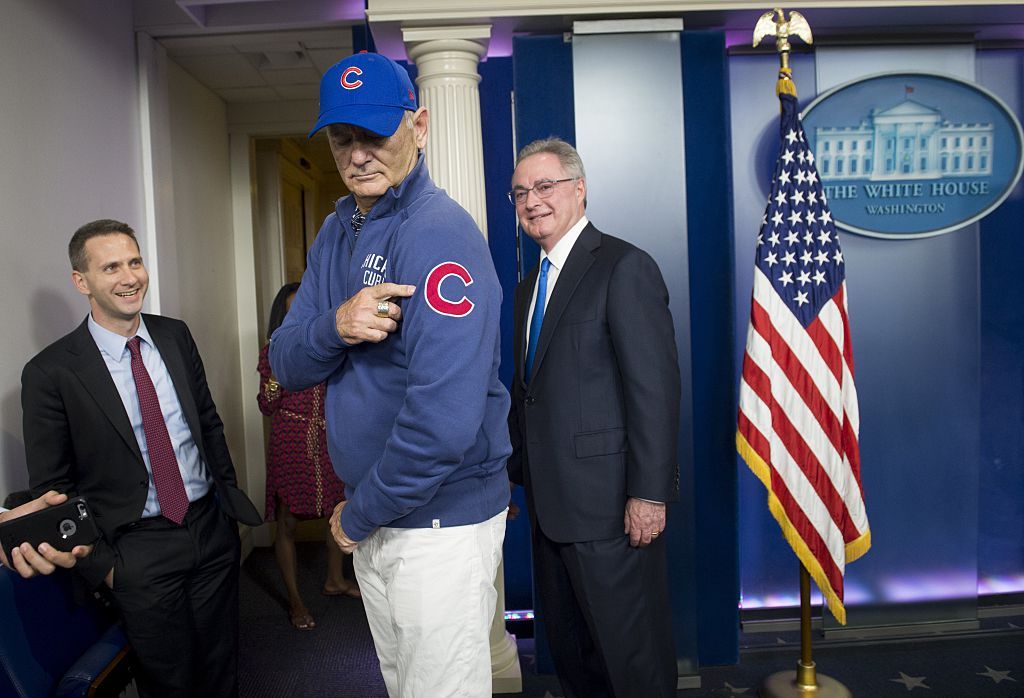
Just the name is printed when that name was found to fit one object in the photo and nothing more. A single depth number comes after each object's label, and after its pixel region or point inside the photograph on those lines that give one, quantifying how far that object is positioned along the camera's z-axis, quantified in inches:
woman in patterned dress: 146.0
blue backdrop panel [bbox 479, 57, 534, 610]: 135.7
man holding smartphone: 69.9
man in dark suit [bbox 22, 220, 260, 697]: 84.0
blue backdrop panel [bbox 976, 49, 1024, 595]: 135.4
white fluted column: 111.0
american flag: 105.8
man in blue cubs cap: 49.0
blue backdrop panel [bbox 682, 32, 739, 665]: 116.3
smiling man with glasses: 85.5
